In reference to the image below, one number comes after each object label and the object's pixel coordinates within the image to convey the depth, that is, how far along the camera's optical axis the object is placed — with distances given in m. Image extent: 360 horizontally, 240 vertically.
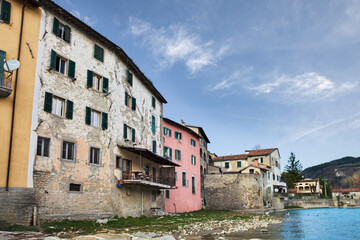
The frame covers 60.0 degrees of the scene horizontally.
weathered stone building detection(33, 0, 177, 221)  20.02
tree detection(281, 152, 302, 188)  91.12
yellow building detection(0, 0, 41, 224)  17.17
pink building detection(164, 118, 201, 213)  41.13
